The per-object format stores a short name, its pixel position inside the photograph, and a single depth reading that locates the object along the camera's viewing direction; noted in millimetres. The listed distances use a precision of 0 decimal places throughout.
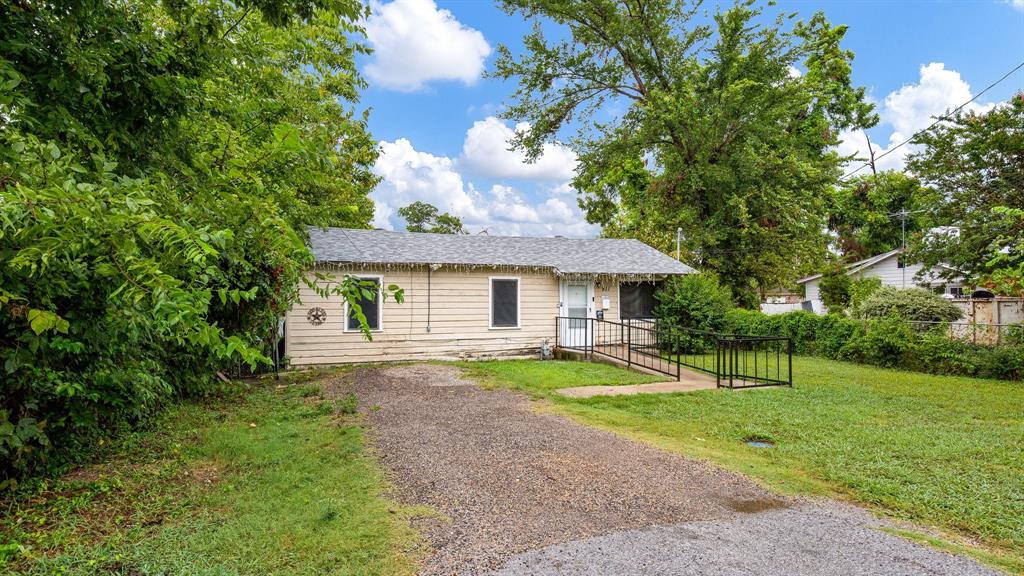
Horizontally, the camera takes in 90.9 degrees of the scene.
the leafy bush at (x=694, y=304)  13508
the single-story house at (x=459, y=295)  11531
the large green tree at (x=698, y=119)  18234
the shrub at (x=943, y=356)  10414
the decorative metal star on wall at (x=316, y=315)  11391
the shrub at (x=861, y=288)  16469
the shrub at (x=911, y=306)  11781
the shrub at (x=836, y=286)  23609
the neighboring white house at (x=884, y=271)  25984
